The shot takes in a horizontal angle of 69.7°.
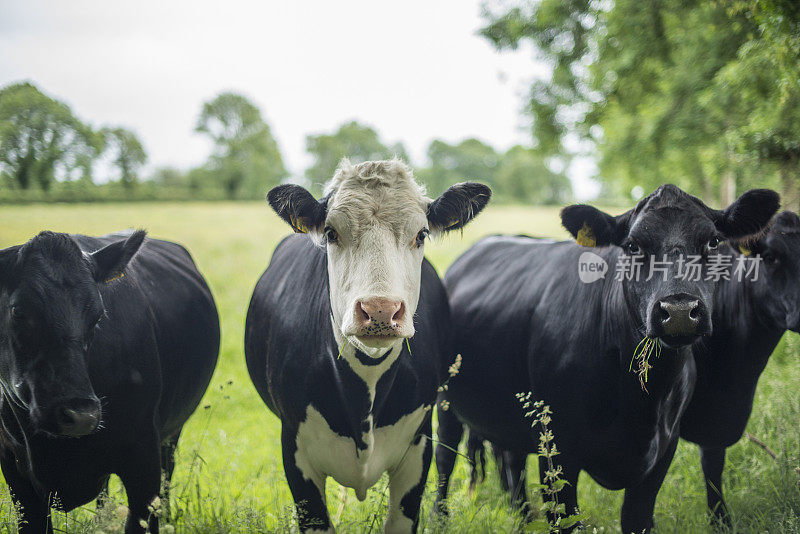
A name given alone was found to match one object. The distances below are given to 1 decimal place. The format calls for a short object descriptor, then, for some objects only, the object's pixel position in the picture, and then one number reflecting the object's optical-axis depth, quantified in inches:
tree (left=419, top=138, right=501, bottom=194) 1792.3
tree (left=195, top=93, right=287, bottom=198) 2145.7
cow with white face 107.3
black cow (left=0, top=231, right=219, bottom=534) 96.7
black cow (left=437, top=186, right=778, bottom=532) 113.6
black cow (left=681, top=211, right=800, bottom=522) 150.7
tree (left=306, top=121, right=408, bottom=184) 2112.5
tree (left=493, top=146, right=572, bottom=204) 2615.7
